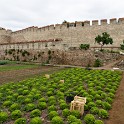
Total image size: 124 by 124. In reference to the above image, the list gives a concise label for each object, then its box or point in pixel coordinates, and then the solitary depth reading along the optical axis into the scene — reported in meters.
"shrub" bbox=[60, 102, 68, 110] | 5.33
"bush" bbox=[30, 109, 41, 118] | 4.76
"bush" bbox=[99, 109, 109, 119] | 4.82
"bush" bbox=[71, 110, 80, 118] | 4.78
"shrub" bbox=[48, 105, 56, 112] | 5.13
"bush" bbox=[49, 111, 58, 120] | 4.69
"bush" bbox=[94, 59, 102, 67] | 15.15
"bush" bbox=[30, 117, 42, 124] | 4.25
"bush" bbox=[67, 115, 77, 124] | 4.39
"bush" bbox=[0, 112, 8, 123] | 4.52
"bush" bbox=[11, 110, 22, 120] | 4.69
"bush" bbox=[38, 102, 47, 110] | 5.36
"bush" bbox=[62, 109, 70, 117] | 4.83
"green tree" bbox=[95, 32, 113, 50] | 16.79
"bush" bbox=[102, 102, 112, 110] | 5.40
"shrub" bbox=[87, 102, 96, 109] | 5.44
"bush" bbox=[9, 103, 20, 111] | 5.21
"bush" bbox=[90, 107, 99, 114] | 5.04
